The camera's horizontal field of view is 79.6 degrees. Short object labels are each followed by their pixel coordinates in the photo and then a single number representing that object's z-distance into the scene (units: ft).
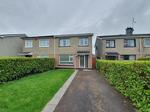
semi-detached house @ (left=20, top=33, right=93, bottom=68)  51.30
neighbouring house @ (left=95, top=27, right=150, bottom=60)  51.01
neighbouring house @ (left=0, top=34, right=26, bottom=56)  51.33
